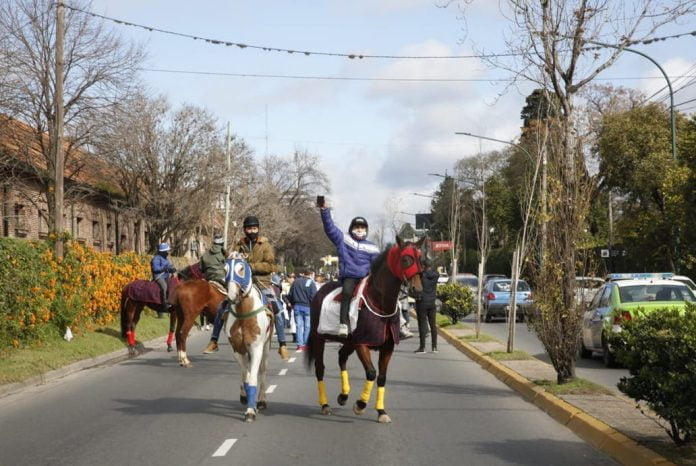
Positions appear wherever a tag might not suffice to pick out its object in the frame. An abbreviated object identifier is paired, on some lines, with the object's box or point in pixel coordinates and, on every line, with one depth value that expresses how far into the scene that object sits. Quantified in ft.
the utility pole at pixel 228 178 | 168.96
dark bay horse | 36.37
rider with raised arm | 38.91
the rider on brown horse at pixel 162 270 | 73.36
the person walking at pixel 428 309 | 72.64
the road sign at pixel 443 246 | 200.85
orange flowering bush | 60.03
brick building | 117.19
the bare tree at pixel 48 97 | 107.24
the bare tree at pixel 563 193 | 43.73
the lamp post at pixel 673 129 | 101.98
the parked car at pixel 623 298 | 61.21
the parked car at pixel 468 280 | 165.65
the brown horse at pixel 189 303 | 63.41
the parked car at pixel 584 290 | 44.19
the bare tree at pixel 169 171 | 155.12
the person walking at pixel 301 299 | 76.69
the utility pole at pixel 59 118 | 76.69
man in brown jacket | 46.96
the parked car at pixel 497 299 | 124.67
